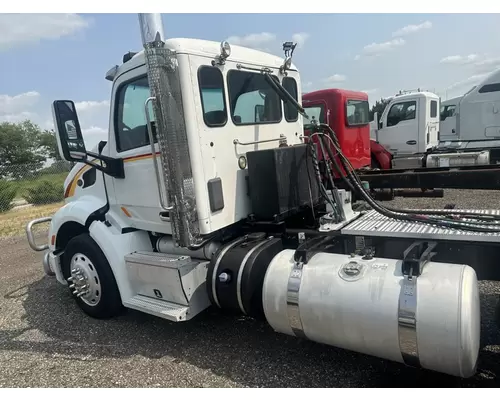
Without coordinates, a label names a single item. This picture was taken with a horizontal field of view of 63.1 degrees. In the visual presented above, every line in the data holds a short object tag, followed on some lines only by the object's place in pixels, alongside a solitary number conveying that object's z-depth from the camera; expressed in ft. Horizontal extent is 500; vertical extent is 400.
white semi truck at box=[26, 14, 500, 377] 8.42
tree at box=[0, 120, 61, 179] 146.92
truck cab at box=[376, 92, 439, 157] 40.22
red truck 31.35
